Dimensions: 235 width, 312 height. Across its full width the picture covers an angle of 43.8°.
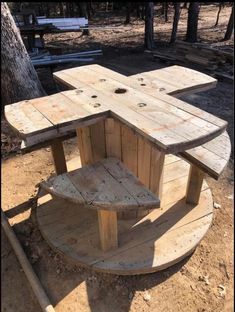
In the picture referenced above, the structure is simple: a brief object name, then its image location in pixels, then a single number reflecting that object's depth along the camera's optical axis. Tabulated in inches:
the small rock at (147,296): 85.0
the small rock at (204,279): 89.4
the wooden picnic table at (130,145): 69.9
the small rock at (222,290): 86.8
